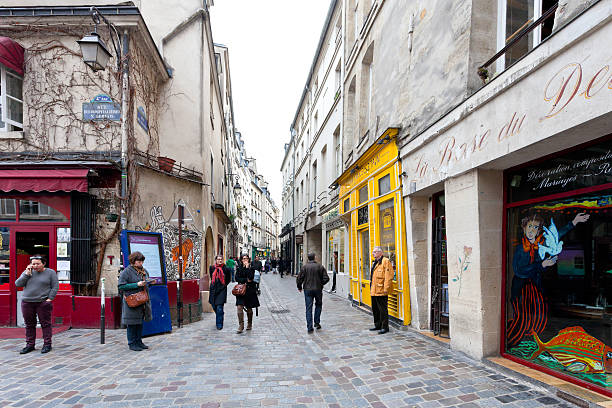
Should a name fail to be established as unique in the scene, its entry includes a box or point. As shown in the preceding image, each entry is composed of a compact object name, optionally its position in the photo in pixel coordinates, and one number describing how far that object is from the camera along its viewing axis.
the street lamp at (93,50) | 6.12
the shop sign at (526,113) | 3.29
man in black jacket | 7.52
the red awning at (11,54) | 7.64
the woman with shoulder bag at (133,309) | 5.98
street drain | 10.20
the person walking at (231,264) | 17.84
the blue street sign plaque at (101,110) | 8.02
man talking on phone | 5.89
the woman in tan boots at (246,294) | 7.54
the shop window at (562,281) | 3.60
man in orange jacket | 6.89
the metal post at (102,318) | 6.24
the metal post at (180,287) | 7.83
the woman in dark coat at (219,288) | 7.83
